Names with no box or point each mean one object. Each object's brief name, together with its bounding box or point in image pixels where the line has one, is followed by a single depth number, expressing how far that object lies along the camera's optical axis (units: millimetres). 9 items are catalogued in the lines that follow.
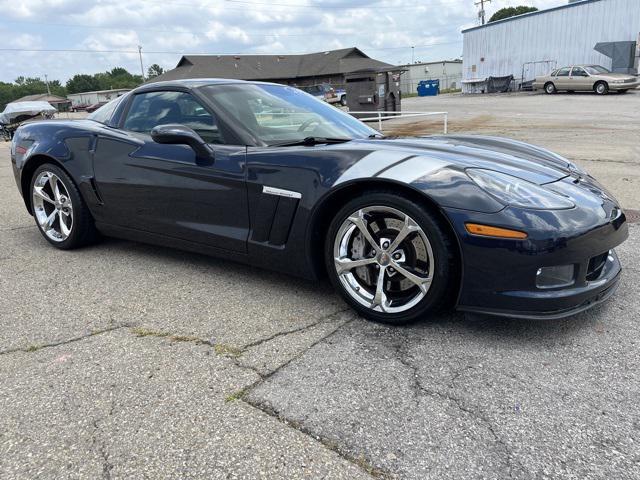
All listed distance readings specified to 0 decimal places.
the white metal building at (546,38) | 33375
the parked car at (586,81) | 26250
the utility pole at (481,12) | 63788
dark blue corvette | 2521
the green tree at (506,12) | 85694
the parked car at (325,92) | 33656
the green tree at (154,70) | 128612
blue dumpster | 47844
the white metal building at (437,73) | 64375
